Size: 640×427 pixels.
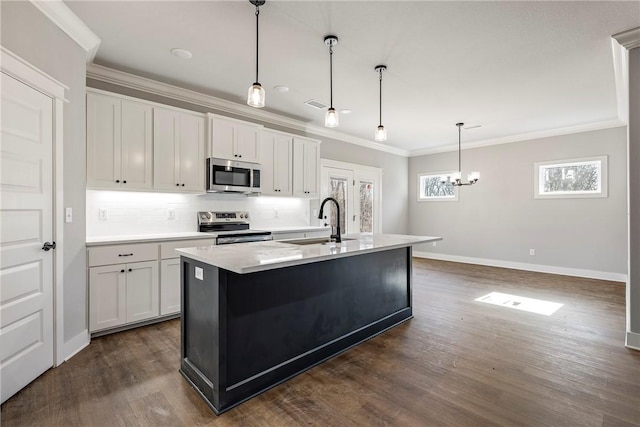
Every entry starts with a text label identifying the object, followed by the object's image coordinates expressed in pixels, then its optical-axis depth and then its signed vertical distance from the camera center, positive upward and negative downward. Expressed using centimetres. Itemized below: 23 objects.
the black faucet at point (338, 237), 290 -22
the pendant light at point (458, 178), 570 +69
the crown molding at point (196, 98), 337 +152
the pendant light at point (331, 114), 273 +88
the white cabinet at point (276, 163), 457 +77
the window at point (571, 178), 537 +65
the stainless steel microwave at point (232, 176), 389 +50
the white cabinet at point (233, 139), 393 +99
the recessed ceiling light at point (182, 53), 299 +157
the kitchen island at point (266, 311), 189 -70
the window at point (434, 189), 729 +60
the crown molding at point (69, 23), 222 +149
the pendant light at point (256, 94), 225 +86
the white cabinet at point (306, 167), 498 +77
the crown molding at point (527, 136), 529 +150
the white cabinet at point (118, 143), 306 +74
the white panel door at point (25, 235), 194 -13
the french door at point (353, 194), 598 +42
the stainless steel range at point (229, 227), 385 -18
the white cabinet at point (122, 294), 285 -76
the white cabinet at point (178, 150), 352 +76
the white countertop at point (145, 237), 292 -24
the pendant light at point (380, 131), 321 +86
